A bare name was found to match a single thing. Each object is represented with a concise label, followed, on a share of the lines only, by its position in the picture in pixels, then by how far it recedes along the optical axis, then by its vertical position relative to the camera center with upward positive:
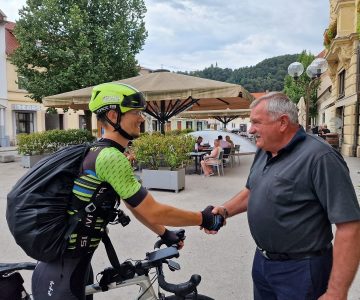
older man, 1.53 -0.42
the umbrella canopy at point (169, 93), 8.61 +0.92
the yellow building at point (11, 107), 26.88 +1.78
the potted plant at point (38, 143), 12.60 -0.62
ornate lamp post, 10.66 +1.83
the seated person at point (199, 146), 12.71 -0.74
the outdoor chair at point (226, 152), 11.70 -0.90
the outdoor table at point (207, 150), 12.92 -0.90
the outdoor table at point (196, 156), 10.49 -0.96
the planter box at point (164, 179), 7.75 -1.22
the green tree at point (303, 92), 38.03 +4.10
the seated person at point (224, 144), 12.28 -0.63
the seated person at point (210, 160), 10.20 -1.02
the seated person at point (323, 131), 18.10 -0.25
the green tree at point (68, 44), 16.48 +4.19
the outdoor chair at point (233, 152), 12.96 -1.01
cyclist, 1.59 -0.32
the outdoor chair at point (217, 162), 10.31 -1.07
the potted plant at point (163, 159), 7.84 -0.76
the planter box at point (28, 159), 12.52 -1.18
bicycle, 1.85 -0.81
